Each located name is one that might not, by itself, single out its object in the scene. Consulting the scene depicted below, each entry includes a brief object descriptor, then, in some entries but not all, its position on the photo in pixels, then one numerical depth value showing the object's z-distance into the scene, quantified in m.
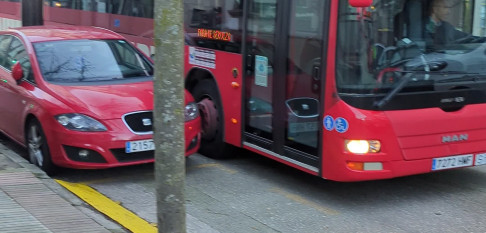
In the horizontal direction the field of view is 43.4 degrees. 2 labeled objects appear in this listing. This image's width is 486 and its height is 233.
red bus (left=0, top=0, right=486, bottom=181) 5.66
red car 6.39
